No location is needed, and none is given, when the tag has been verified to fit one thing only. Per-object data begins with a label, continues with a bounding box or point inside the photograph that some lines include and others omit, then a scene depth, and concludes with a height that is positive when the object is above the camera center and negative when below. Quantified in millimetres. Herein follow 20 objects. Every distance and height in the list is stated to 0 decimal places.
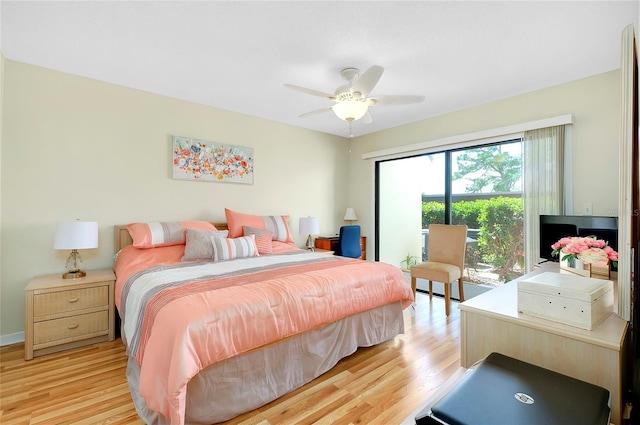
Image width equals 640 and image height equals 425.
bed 1452 -678
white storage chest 1082 -341
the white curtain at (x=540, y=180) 2908 +360
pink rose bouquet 1447 -189
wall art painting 3393 +645
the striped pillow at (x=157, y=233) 2779 -210
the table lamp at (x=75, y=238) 2430 -225
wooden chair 3234 -553
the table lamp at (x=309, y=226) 4082 -187
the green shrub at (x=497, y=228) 3426 -178
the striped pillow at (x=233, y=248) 2807 -357
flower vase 1747 -335
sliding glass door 3469 +136
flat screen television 2184 -118
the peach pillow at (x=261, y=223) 3430 -135
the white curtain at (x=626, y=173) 1230 +184
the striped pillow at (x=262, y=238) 3203 -289
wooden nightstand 2277 -844
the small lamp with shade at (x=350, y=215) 4996 -34
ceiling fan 2279 +999
